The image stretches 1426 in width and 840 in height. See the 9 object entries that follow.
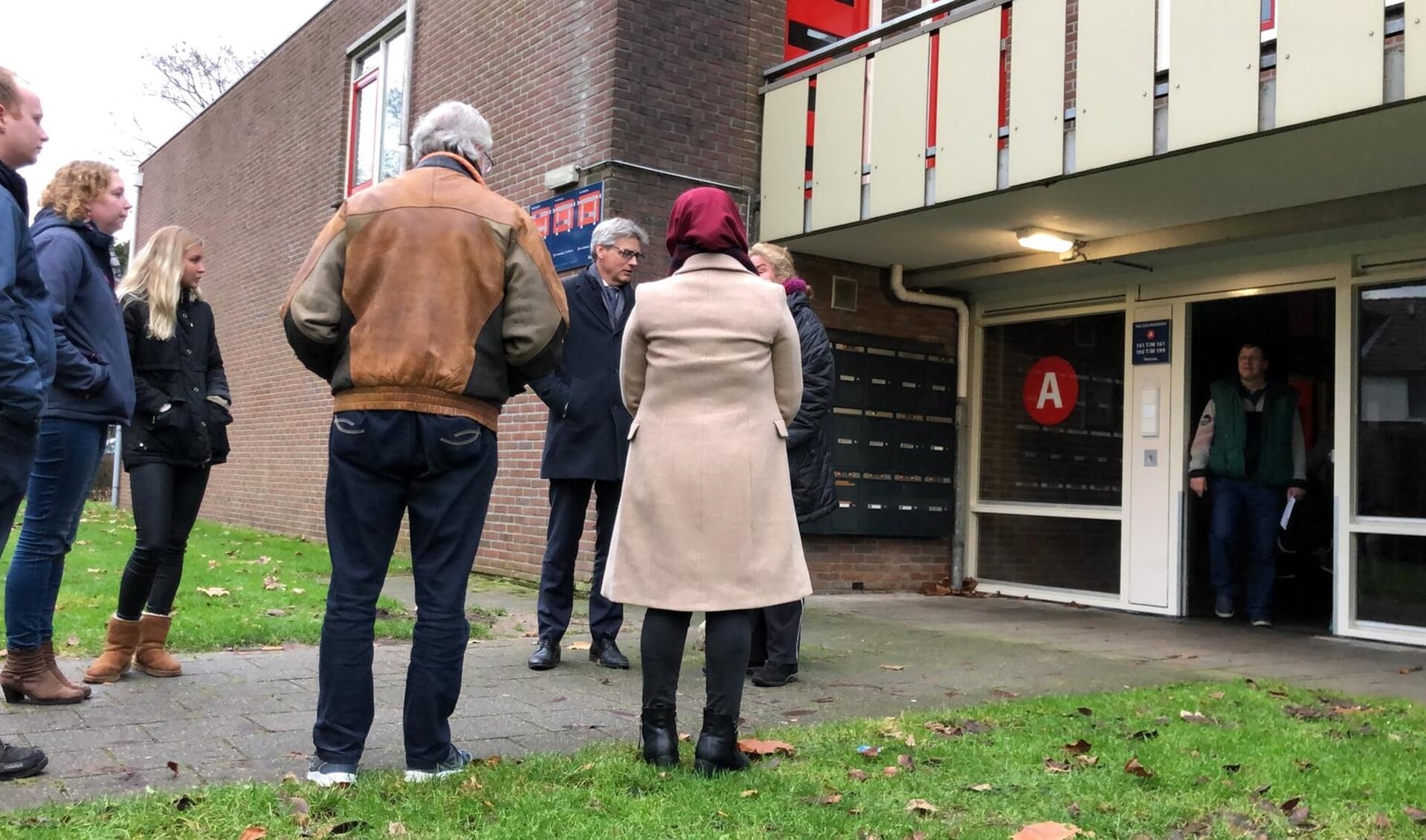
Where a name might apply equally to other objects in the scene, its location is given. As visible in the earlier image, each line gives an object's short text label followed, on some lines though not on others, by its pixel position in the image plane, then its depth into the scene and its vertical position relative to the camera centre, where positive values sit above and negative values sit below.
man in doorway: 8.80 +0.26
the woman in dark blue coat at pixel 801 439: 5.30 +0.18
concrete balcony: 5.99 +2.13
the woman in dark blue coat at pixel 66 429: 4.19 +0.07
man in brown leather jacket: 3.30 +0.22
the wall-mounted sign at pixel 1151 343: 9.39 +1.20
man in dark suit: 5.50 +0.19
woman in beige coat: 3.61 -0.02
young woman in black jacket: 4.77 +0.07
